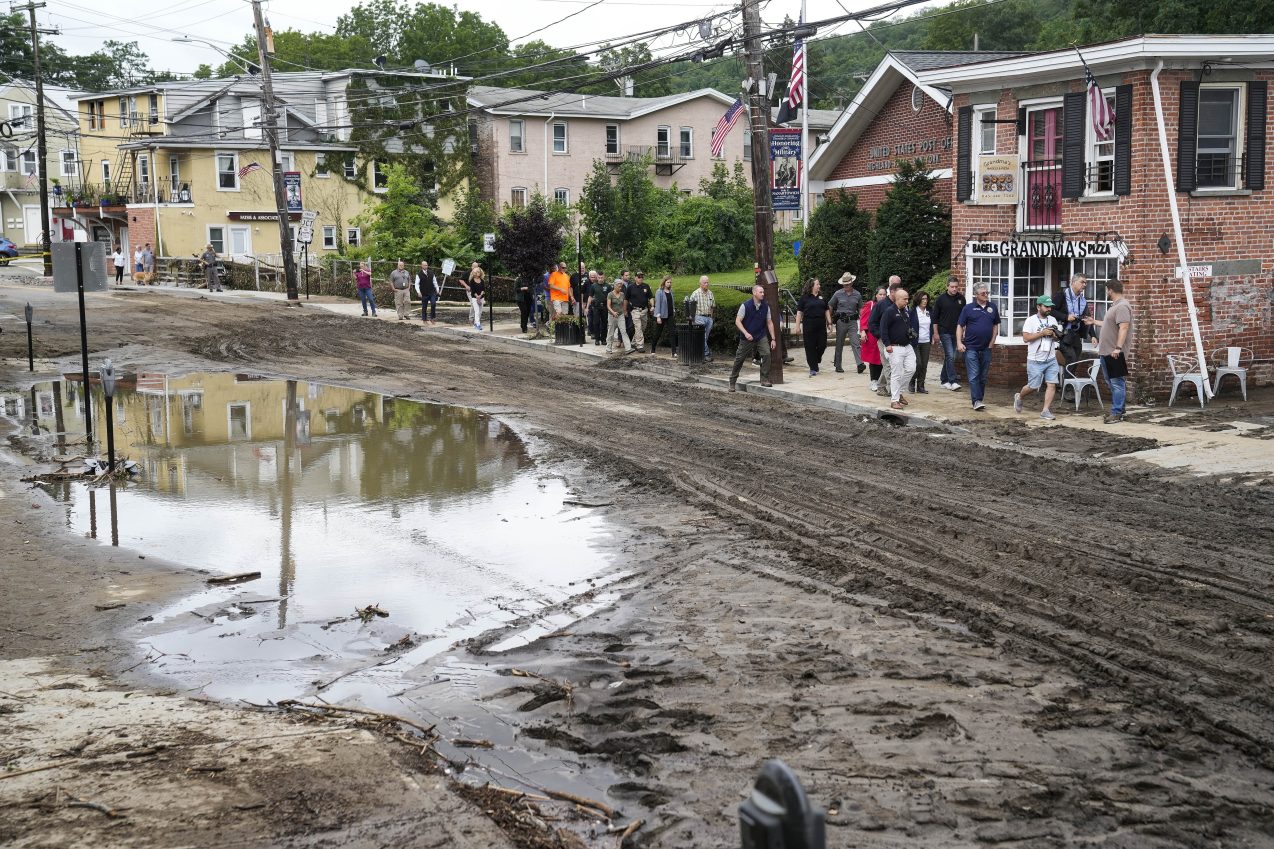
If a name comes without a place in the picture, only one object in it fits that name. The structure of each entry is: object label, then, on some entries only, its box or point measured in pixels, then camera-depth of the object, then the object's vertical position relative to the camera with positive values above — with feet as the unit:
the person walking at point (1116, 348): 55.06 -3.12
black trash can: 81.76 -3.94
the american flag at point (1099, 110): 61.05 +8.10
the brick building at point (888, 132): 92.89 +11.52
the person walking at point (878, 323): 63.21 -2.23
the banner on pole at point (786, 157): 76.54 +7.68
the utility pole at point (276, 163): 136.77 +13.75
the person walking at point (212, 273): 155.74 +2.14
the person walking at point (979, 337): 60.75 -2.79
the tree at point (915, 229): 88.69 +3.56
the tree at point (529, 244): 110.52 +3.63
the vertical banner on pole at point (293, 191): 147.02 +11.48
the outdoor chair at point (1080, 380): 60.39 -4.98
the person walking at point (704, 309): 81.51 -1.68
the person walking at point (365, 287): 121.08 +0.09
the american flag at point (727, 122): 84.60 +10.91
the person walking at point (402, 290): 112.98 -0.24
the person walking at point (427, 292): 114.73 -0.46
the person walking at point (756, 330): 70.03 -2.66
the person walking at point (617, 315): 87.76 -2.16
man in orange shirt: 99.04 -0.39
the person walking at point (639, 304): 88.22 -1.41
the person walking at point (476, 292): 108.27 -0.49
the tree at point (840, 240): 99.71 +3.25
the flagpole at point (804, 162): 82.94 +8.90
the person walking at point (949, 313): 65.41 -1.73
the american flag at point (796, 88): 93.66 +14.72
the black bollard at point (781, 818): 9.07 -3.88
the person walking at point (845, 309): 76.28 -1.72
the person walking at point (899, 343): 60.80 -3.04
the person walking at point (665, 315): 85.30 -2.18
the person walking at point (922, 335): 65.87 -2.90
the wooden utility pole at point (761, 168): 69.92 +6.43
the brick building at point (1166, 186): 61.52 +4.55
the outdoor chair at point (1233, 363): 60.90 -4.36
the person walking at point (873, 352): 66.64 -3.82
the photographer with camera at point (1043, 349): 56.59 -3.22
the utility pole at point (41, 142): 172.35 +21.00
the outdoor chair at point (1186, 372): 59.47 -4.67
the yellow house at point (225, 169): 186.09 +18.26
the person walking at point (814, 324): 74.38 -2.52
